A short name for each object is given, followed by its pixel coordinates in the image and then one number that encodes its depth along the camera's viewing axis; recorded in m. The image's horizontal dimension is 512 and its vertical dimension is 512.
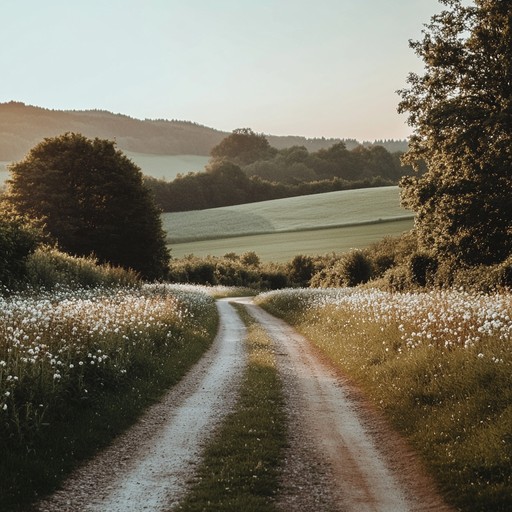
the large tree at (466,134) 27.67
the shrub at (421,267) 39.25
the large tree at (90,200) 46.88
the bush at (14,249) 24.11
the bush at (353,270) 62.41
